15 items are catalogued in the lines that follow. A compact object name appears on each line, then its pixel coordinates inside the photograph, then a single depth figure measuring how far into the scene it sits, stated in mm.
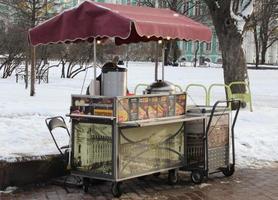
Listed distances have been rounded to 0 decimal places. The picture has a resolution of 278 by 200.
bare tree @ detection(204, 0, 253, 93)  16516
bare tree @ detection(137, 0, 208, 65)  49444
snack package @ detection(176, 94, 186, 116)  8188
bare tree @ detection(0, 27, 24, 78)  32531
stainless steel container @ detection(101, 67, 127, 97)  7512
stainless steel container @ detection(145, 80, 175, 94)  8180
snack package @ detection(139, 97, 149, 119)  7453
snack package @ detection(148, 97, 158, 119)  7630
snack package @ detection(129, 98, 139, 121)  7293
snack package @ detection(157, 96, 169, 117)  7816
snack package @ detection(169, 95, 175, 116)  8039
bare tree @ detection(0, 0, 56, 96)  22977
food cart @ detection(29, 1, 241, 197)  7172
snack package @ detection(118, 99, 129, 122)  7133
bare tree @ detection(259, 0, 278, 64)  52719
